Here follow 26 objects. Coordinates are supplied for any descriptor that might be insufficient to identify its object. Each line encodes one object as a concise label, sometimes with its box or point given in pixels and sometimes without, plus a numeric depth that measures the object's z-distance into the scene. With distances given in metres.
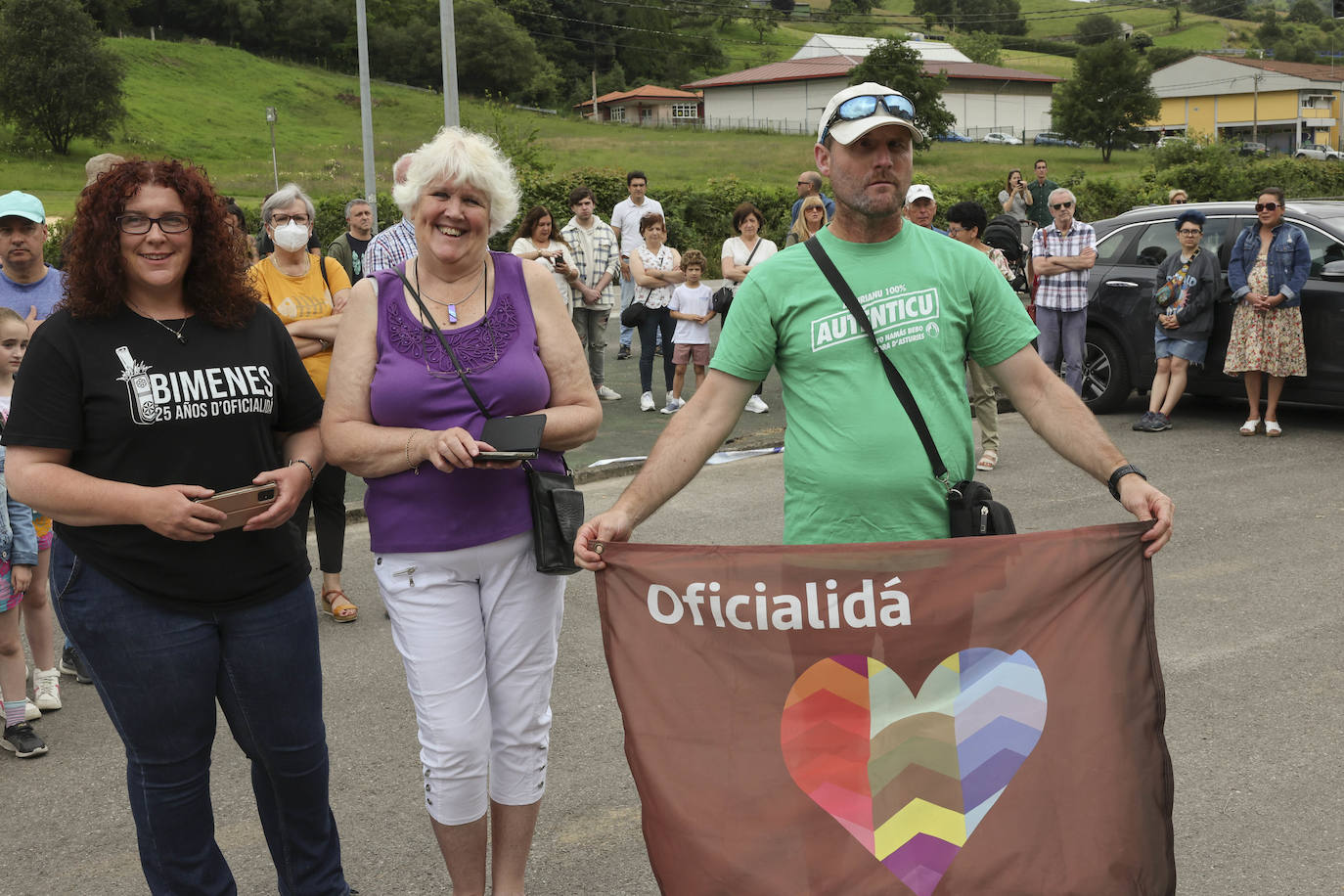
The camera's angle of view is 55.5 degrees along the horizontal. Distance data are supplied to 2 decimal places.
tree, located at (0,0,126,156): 65.56
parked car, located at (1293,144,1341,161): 76.75
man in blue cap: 5.48
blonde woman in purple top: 3.36
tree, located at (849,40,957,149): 70.31
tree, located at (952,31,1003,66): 133.00
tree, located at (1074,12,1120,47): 156.25
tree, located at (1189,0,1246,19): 170.75
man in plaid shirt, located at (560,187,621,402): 13.34
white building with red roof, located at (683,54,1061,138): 106.38
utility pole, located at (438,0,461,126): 14.29
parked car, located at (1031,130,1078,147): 92.36
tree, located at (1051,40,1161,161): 82.00
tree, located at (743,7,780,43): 148.50
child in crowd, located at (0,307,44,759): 5.00
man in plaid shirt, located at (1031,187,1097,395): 11.59
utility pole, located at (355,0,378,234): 21.77
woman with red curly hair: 3.04
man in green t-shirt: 3.09
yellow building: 109.25
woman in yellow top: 5.99
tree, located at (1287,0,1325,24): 172.12
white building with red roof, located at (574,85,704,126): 115.19
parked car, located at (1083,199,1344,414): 10.75
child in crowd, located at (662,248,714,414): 12.27
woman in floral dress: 10.64
